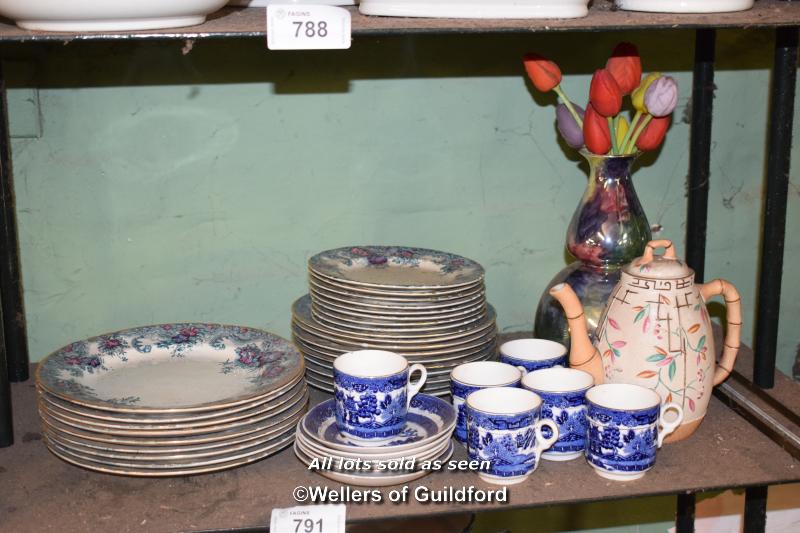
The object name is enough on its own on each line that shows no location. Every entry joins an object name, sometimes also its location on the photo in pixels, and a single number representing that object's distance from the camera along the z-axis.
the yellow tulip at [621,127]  1.42
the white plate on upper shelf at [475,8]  1.12
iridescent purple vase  1.41
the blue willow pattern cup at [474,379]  1.22
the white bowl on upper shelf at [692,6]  1.18
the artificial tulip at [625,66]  1.41
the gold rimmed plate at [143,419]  1.13
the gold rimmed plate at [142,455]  1.14
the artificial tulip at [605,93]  1.36
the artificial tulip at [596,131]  1.38
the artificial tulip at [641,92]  1.41
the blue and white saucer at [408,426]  1.15
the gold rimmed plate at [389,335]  1.32
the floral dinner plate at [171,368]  1.20
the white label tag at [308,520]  1.07
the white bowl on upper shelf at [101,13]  1.02
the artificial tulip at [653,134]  1.41
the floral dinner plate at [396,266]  1.40
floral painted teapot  1.21
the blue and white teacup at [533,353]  1.30
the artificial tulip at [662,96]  1.36
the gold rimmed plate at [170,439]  1.14
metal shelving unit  1.10
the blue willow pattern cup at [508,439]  1.13
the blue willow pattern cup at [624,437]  1.14
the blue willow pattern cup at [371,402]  1.16
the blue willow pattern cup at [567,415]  1.19
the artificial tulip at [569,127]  1.43
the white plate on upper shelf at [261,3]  1.33
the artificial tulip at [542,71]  1.43
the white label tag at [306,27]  1.07
